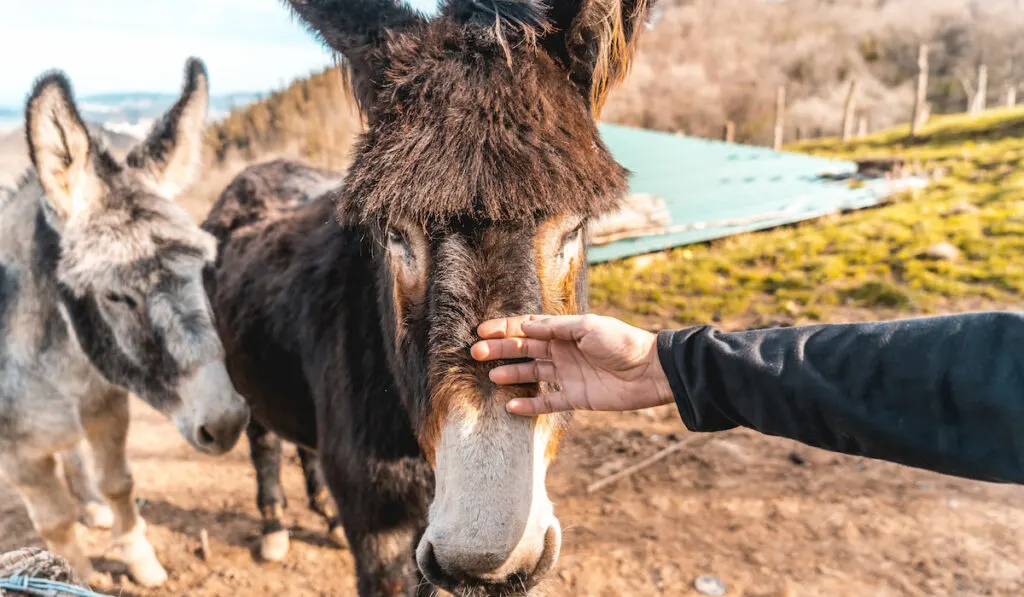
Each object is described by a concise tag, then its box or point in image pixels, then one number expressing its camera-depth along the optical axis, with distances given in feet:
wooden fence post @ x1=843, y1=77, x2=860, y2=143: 87.97
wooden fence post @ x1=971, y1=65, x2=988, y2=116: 93.19
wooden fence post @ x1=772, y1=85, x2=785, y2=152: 80.05
